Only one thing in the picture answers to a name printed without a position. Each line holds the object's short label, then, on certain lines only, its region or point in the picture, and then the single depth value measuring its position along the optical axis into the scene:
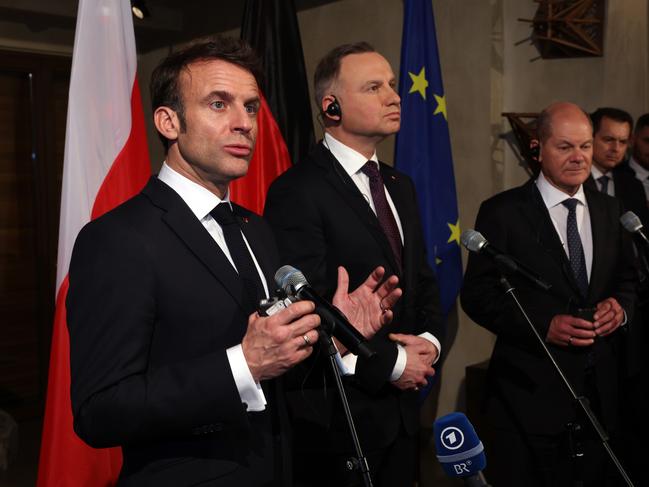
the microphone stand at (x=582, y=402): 1.78
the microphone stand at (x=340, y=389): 1.37
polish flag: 2.37
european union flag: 3.66
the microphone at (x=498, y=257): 2.00
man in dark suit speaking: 1.35
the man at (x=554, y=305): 2.61
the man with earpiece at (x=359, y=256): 2.21
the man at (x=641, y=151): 3.93
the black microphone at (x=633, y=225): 2.29
